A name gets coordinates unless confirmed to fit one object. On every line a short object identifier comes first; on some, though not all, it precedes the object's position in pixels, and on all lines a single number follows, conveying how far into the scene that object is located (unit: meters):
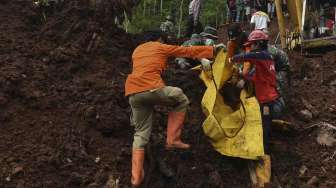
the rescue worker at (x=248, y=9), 17.34
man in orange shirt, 6.45
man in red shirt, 6.73
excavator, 11.30
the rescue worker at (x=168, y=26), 14.13
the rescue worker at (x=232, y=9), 18.14
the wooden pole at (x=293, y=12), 11.77
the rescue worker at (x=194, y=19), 12.85
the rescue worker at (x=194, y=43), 8.82
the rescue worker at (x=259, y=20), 12.09
